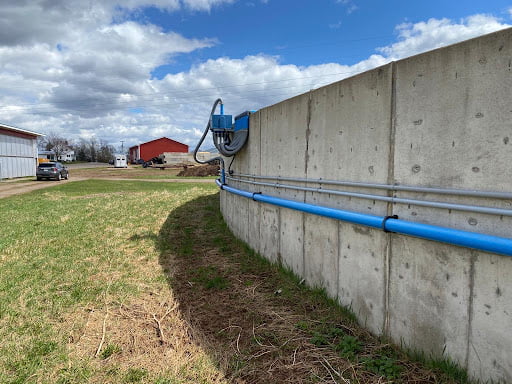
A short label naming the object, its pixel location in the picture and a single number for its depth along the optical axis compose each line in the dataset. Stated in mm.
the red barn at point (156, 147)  63219
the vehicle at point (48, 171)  23703
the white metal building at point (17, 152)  25259
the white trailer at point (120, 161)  50125
